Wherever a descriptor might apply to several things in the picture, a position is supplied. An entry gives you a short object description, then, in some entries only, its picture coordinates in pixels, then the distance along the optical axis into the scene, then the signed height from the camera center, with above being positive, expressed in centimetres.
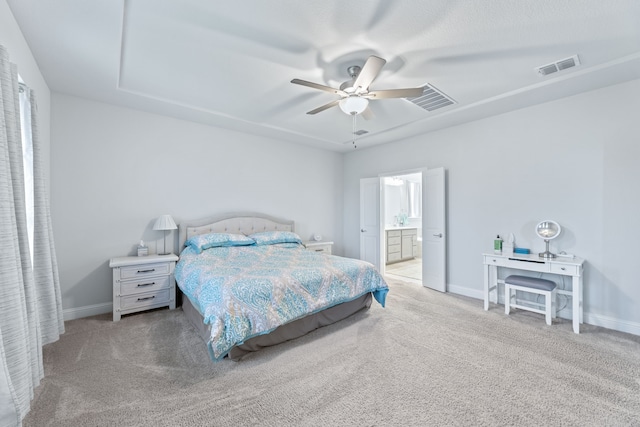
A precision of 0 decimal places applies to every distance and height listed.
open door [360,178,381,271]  547 -15
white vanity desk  289 -65
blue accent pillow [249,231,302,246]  436 -41
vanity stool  304 -88
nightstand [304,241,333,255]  517 -64
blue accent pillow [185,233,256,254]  374 -40
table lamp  367 -14
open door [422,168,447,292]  439 -29
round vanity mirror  326 -23
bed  227 -75
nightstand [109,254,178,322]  319 -87
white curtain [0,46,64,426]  141 -38
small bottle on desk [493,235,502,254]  369 -45
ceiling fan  236 +114
